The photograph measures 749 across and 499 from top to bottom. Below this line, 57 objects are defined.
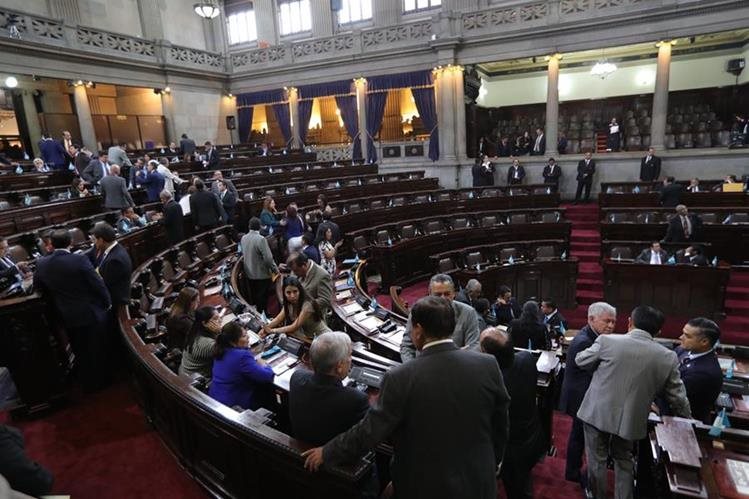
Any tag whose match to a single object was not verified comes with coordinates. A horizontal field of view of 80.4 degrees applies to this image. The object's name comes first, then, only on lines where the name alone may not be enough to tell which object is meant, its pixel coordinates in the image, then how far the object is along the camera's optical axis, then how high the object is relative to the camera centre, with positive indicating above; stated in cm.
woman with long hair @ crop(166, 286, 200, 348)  353 -121
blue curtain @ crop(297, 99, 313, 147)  1692 +156
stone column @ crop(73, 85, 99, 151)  1295 +156
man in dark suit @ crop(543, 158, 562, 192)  1242 -80
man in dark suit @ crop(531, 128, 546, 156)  1422 -3
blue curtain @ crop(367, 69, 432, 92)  1452 +236
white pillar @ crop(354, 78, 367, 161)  1563 +165
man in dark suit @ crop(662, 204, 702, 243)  795 -160
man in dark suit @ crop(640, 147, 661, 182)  1154 -73
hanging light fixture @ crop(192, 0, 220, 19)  1311 +446
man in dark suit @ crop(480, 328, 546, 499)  267 -161
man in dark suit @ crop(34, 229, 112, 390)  366 -107
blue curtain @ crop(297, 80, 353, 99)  1591 +243
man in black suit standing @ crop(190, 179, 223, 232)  768 -76
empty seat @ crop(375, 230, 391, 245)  870 -161
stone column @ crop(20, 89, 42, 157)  1391 +171
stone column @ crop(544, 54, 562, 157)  1312 +101
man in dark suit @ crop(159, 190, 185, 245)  688 -83
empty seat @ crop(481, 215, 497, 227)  975 -160
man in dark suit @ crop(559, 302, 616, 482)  324 -172
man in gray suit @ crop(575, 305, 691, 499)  269 -152
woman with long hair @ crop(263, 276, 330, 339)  387 -136
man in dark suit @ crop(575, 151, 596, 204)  1206 -85
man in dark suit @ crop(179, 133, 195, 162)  1283 +46
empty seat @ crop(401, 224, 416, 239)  907 -160
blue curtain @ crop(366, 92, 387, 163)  1553 +129
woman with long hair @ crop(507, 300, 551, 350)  457 -189
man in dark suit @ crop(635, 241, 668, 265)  754 -198
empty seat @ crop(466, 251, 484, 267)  825 -202
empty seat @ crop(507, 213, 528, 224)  978 -158
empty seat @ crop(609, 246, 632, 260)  815 -204
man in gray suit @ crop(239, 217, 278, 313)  583 -130
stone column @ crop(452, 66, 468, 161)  1394 +114
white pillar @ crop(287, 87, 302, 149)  1693 +159
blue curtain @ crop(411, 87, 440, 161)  1459 +123
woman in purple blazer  273 -127
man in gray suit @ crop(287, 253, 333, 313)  409 -111
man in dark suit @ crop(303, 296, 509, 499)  171 -102
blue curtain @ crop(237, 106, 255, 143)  1798 +156
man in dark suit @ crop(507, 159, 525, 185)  1296 -80
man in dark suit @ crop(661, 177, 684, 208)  945 -120
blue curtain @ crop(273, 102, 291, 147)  1727 +160
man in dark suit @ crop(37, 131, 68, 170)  1012 +42
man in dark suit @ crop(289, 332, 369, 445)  202 -110
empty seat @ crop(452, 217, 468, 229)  975 -160
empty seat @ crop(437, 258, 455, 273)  802 -205
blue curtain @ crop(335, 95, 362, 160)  1600 +136
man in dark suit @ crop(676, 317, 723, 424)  310 -162
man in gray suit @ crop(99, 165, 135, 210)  781 -39
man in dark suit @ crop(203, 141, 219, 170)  1266 +11
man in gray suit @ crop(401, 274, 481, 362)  316 -128
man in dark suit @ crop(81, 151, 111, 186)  919 -4
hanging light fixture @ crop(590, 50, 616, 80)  1176 +191
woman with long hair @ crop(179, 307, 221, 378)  308 -124
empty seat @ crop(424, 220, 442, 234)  944 -160
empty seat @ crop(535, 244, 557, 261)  846 -202
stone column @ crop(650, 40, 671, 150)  1207 +87
